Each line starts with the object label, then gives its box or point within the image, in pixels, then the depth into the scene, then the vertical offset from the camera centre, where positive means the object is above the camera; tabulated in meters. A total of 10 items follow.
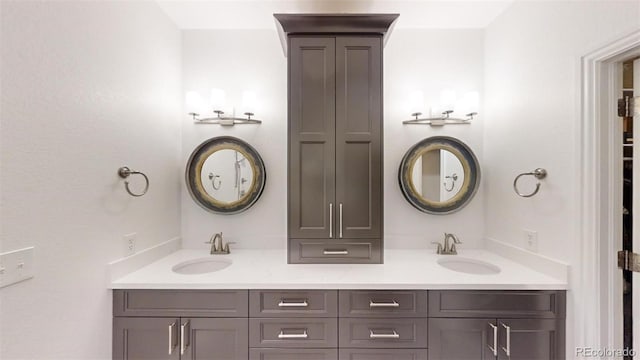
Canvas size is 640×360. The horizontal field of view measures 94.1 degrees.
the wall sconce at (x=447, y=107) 2.24 +0.56
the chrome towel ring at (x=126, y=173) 1.65 +0.04
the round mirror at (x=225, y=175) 2.29 +0.04
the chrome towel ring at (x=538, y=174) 1.72 +0.04
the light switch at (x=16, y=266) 1.03 -0.31
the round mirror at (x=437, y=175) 2.29 +0.04
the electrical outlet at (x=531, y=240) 1.79 -0.36
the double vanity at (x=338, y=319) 1.58 -0.74
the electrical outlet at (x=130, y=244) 1.71 -0.37
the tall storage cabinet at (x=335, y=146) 1.92 +0.22
